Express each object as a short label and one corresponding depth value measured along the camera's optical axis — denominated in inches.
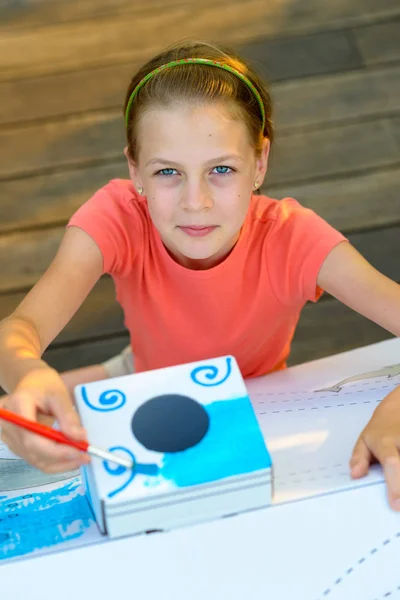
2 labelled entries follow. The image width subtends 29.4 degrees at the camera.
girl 39.0
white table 28.0
